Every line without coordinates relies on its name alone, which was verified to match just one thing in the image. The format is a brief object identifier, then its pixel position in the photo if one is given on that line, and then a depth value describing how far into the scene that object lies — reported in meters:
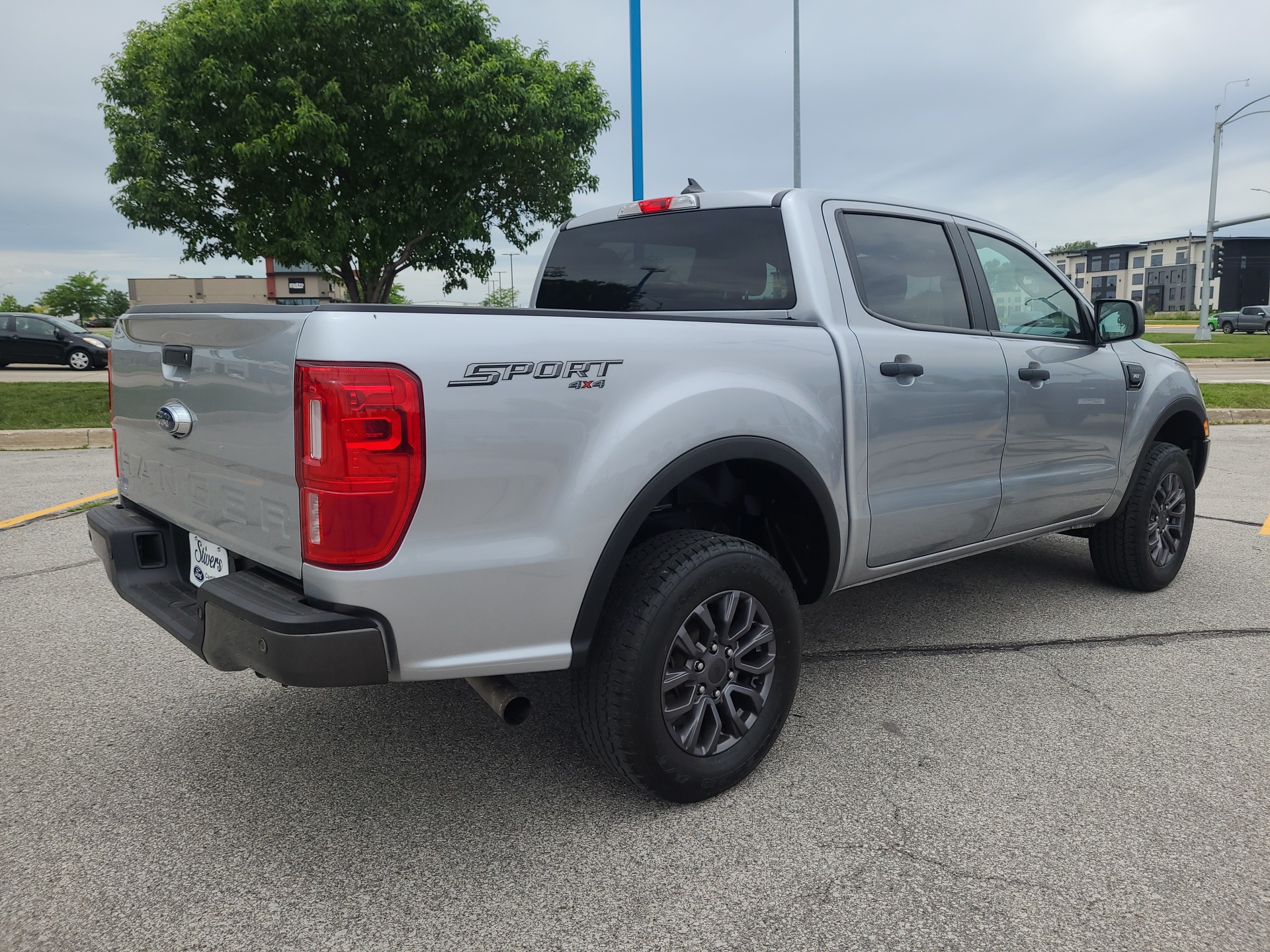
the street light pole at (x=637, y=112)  10.89
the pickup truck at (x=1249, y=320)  51.44
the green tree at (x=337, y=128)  16.70
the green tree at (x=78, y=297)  83.69
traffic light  34.69
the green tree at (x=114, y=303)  88.25
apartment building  94.81
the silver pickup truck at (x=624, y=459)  2.12
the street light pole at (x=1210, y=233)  32.72
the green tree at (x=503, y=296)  46.82
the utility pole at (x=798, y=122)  16.59
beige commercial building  75.75
